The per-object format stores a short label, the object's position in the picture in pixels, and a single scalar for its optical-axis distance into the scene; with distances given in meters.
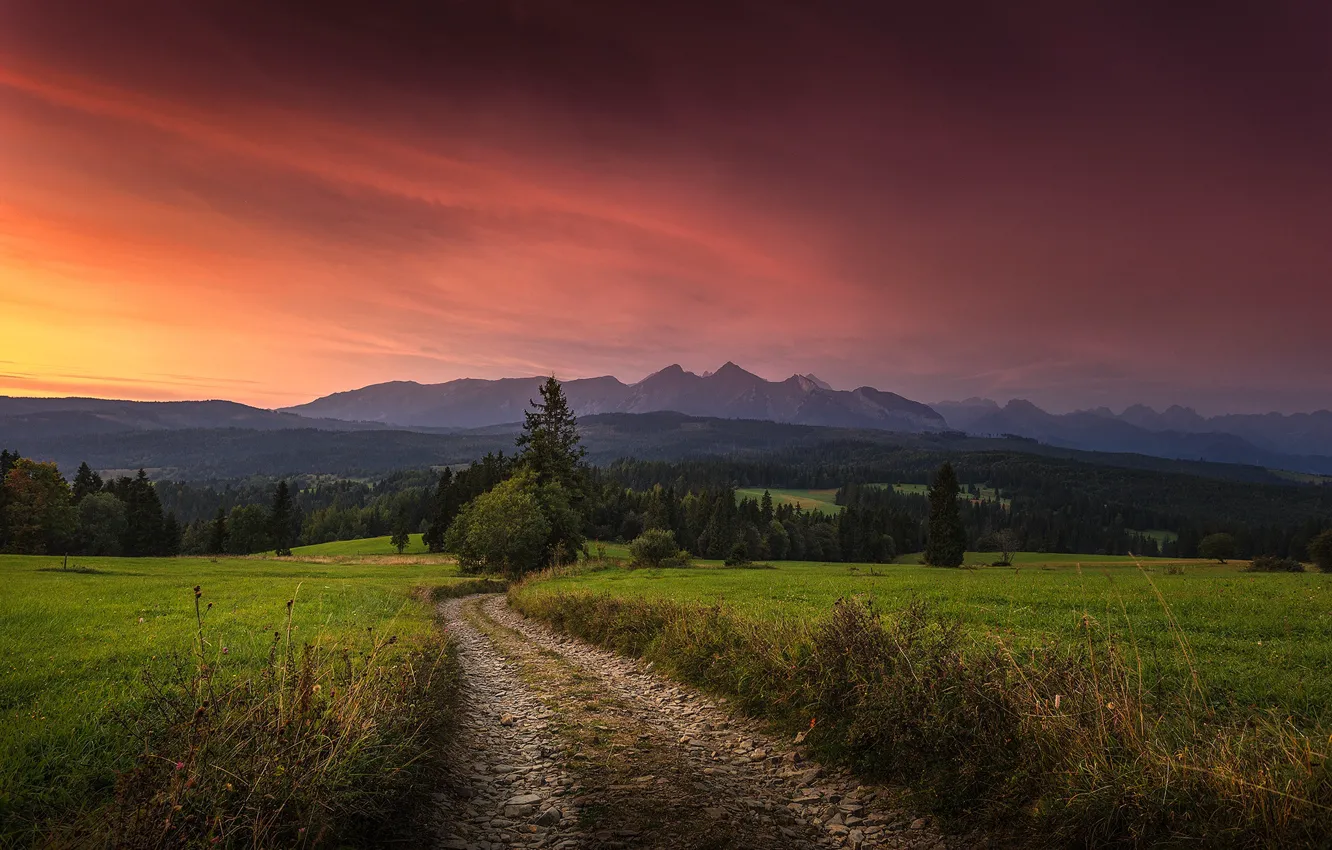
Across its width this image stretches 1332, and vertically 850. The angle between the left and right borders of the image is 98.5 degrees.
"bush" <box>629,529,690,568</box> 59.00
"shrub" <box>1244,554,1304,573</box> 42.88
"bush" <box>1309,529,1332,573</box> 44.47
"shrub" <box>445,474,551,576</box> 52.62
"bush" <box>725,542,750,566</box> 64.06
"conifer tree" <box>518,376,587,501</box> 62.88
